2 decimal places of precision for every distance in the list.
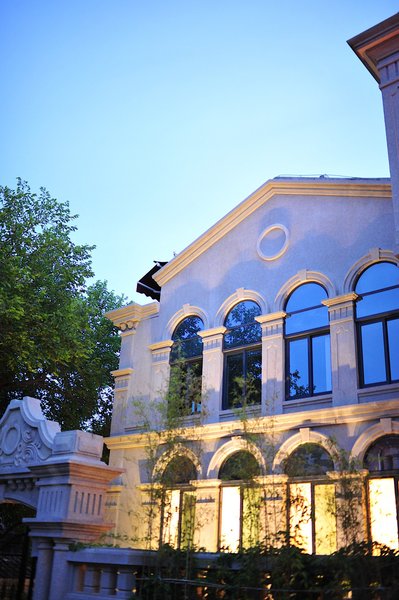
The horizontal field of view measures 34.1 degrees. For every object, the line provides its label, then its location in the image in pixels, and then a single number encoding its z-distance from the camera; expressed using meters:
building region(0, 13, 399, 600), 10.17
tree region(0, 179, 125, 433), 20.81
